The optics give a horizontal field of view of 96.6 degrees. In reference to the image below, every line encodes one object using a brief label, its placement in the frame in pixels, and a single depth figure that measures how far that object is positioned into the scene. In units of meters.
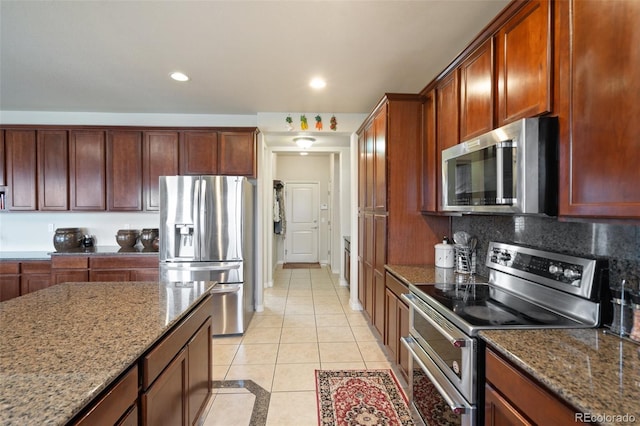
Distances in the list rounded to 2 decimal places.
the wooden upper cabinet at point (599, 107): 0.90
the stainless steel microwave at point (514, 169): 1.20
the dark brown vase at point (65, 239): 3.41
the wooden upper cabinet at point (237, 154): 3.47
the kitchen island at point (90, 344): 0.76
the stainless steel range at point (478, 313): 1.19
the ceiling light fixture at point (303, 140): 3.98
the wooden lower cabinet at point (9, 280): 3.14
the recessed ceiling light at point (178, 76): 2.57
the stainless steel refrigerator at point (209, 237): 2.98
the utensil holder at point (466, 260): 2.18
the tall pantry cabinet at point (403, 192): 2.44
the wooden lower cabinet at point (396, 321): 2.04
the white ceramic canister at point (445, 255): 2.26
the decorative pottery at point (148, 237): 3.42
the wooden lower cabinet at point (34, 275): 3.16
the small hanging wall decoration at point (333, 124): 3.66
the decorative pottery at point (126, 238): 3.48
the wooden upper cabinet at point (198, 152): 3.45
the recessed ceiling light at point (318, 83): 2.69
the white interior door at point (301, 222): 6.90
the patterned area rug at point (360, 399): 1.86
